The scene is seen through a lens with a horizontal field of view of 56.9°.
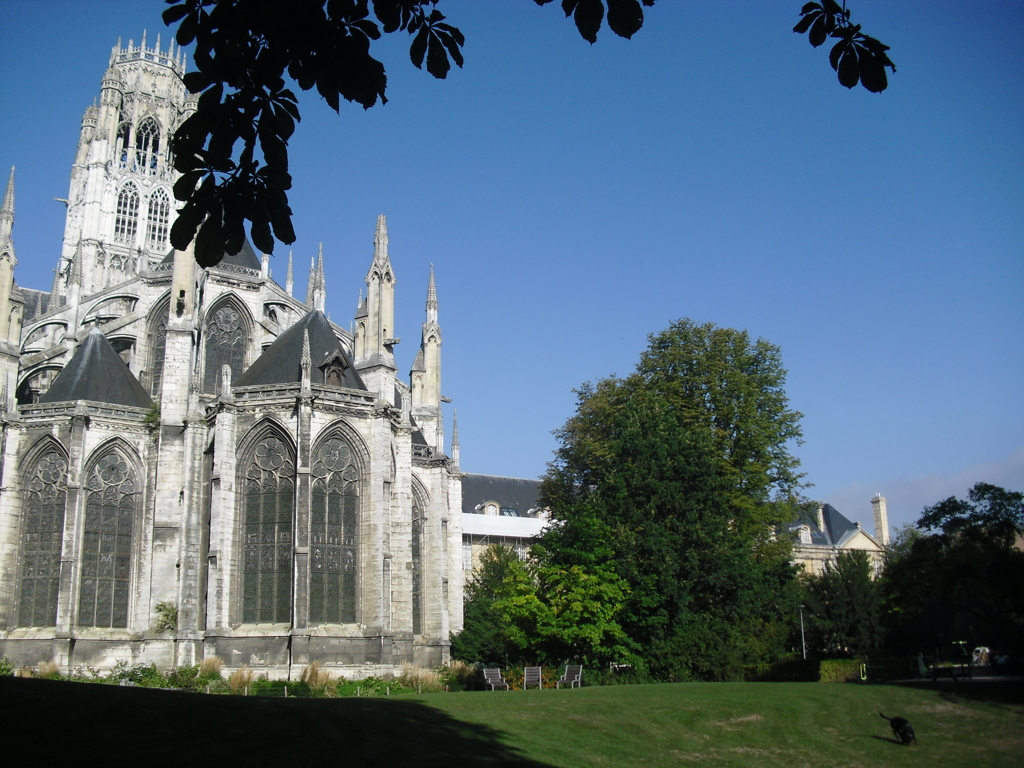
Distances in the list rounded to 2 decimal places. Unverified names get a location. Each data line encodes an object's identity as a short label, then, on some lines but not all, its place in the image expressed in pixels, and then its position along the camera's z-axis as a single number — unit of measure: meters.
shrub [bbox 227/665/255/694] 26.75
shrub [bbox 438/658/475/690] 32.59
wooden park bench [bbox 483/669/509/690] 30.17
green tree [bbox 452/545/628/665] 30.30
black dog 21.05
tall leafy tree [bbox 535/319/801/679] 31.23
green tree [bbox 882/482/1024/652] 26.25
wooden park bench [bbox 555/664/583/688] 29.59
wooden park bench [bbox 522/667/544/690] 29.69
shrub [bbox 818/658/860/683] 31.97
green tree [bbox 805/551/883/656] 40.44
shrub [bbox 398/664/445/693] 29.15
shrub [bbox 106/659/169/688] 27.65
